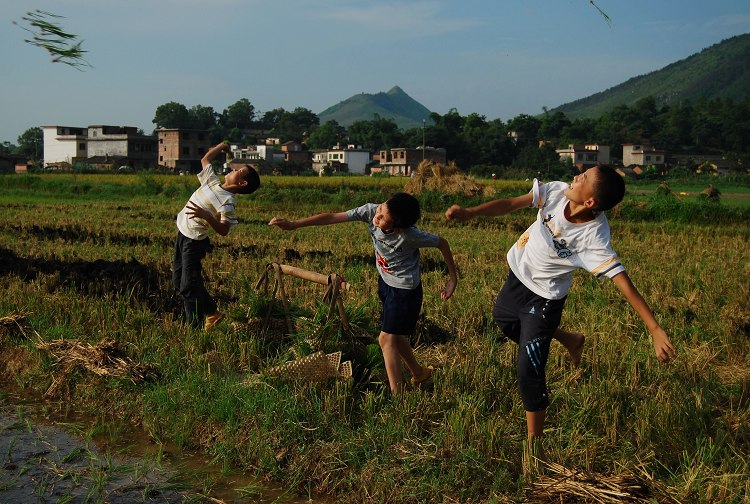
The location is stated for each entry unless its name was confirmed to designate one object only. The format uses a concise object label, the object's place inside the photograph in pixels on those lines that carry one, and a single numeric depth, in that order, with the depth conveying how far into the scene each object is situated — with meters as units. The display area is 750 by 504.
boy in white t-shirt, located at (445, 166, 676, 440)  3.79
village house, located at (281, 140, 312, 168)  85.12
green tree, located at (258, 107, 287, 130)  147.70
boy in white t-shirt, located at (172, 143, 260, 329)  5.82
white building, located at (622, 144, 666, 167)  82.88
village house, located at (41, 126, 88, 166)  77.00
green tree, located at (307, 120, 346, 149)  105.44
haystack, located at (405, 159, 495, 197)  24.47
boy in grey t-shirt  4.46
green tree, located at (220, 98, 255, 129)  136.75
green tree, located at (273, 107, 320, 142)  132.12
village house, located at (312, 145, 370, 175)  83.88
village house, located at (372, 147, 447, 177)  72.06
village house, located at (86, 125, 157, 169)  70.12
